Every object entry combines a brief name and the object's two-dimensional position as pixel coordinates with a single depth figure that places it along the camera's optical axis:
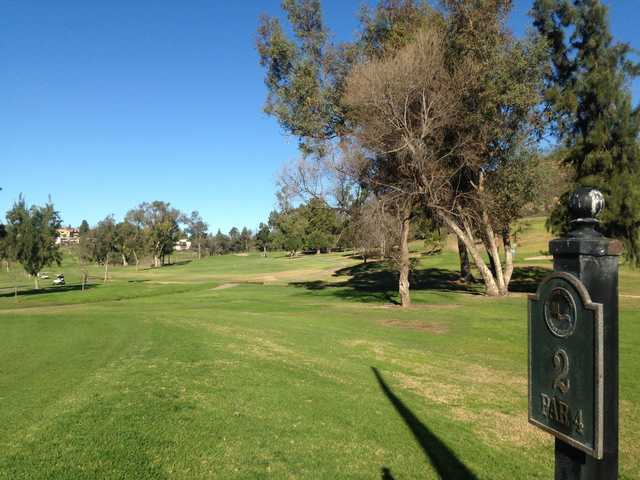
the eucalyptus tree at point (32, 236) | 43.47
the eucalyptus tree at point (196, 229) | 148.00
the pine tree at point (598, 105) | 26.03
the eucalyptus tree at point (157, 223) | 109.06
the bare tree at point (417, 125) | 24.17
